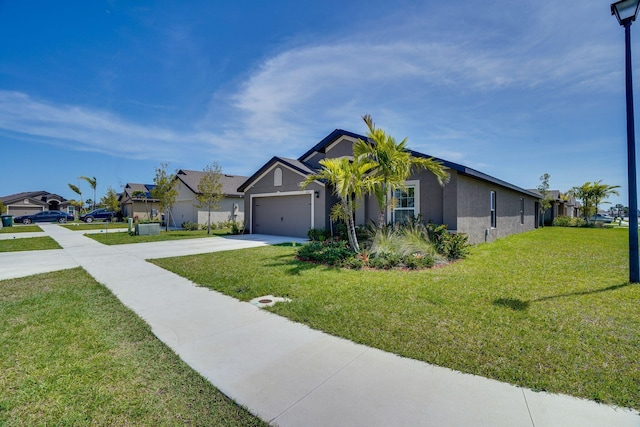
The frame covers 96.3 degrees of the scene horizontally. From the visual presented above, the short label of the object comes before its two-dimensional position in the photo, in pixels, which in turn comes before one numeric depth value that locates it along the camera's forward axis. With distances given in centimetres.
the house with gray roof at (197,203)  2250
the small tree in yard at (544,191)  2581
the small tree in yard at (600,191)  2580
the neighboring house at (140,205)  3030
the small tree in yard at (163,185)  1988
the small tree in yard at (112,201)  3148
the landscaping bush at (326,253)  794
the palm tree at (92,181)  2791
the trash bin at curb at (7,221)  2427
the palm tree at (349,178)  788
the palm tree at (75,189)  3289
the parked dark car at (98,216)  3230
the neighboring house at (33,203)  4178
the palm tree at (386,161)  816
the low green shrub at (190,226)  2157
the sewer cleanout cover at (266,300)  480
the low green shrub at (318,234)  1262
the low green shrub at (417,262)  726
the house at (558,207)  2837
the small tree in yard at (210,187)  1858
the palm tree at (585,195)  2661
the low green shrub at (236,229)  1762
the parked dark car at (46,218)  3053
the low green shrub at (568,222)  2631
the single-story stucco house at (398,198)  1029
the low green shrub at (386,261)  728
